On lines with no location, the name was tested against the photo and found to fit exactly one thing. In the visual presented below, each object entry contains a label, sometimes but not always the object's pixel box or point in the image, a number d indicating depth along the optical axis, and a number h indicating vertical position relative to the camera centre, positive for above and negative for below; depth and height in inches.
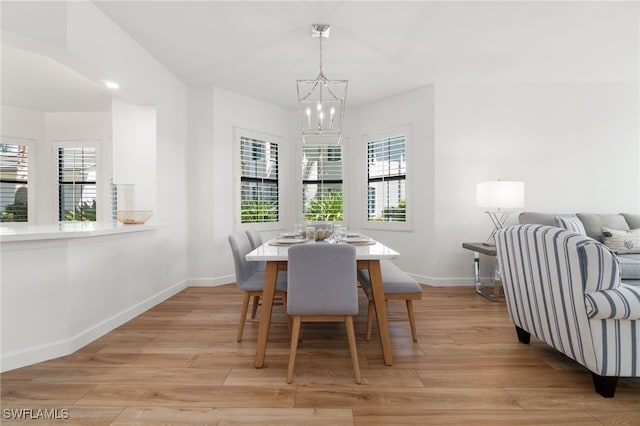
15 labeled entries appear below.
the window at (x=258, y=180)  174.1 +17.8
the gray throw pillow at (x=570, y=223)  125.6 -6.0
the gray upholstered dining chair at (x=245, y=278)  90.9 -22.1
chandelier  159.0 +63.4
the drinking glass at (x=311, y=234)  103.7 -8.5
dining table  77.3 -19.5
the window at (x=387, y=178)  172.2 +18.6
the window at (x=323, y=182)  192.7 +17.5
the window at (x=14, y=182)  187.0 +17.4
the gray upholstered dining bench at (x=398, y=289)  85.9 -23.1
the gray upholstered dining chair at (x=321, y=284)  70.3 -17.5
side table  135.5 -30.7
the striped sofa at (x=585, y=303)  61.3 -20.1
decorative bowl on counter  119.6 -2.5
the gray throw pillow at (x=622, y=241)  122.6 -13.1
